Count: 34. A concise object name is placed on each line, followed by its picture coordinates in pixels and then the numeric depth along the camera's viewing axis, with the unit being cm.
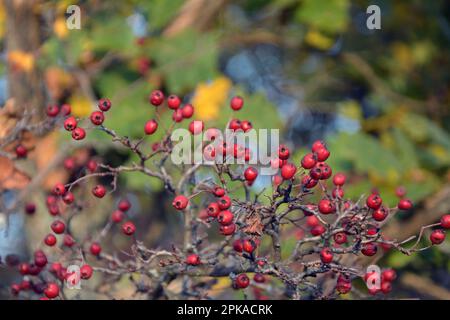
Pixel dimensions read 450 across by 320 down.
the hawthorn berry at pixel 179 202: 88
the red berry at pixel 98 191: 92
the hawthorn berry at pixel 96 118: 90
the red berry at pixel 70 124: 90
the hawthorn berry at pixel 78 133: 90
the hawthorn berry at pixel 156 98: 94
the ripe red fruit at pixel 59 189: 92
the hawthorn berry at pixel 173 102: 96
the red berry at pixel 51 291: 92
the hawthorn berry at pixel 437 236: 89
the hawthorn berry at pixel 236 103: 100
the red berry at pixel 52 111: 103
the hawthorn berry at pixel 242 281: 90
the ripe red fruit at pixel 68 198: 97
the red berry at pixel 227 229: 85
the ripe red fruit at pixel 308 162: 86
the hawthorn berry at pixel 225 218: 84
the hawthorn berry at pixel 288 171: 86
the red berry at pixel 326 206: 87
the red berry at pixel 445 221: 89
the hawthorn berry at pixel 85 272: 92
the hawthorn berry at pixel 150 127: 94
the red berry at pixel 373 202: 87
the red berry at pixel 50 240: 97
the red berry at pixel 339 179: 92
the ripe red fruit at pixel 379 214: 88
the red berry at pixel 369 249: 87
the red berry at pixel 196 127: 93
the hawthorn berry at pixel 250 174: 90
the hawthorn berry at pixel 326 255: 86
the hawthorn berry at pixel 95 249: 99
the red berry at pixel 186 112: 98
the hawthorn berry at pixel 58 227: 97
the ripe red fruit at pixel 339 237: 88
